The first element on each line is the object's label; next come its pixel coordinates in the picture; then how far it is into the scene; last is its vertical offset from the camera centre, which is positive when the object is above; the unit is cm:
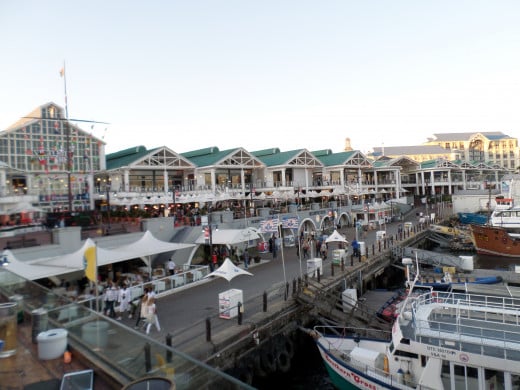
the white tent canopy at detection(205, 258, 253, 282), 1777 -330
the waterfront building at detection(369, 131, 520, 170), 12325 +1295
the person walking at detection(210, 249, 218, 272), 2364 -378
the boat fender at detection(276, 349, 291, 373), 1596 -689
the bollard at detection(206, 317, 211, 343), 1272 -429
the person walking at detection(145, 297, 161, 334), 1384 -390
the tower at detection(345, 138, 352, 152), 13088 +1672
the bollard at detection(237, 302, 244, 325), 1448 -430
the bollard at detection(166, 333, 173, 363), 648 -255
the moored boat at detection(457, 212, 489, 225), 5194 -433
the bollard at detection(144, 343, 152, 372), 681 -273
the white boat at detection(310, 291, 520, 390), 1105 -502
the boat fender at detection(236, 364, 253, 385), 1376 -633
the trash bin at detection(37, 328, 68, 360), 839 -296
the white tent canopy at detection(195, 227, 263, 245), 2517 -242
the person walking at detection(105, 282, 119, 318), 1549 -379
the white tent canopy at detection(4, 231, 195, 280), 1579 -238
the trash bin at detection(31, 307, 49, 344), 948 -277
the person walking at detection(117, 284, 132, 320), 1603 -400
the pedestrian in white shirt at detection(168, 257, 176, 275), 2166 -353
